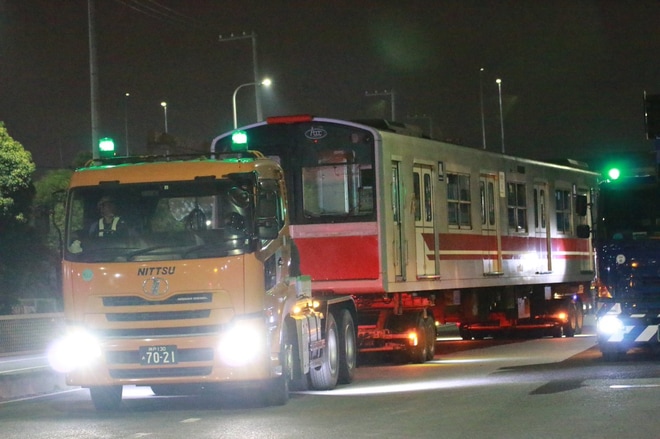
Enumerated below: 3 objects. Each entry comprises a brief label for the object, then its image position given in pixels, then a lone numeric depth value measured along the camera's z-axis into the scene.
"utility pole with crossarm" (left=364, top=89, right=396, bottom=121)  72.25
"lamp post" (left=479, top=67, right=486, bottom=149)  77.44
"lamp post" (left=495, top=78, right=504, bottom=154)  74.94
